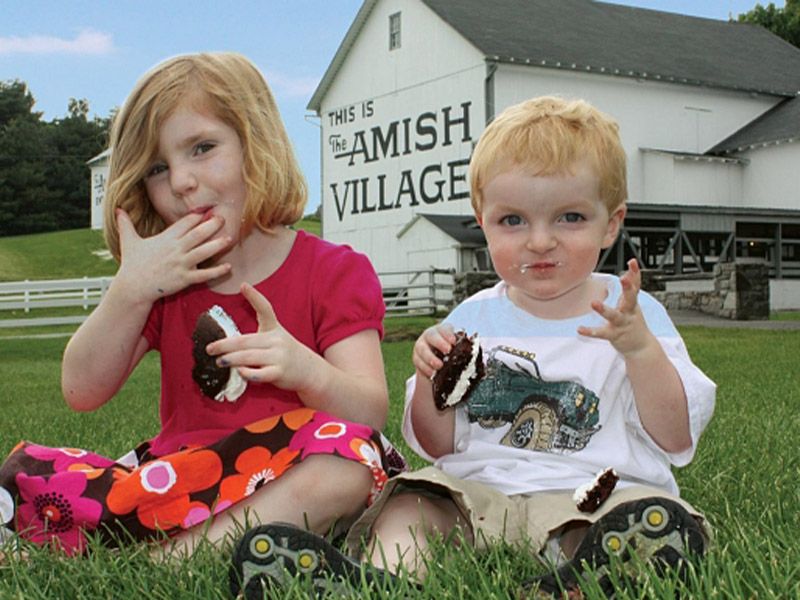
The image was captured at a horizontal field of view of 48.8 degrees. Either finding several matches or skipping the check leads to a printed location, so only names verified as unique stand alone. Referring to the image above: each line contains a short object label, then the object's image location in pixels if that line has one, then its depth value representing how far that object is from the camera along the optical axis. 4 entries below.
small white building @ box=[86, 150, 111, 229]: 55.19
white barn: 25.16
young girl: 2.25
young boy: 2.22
